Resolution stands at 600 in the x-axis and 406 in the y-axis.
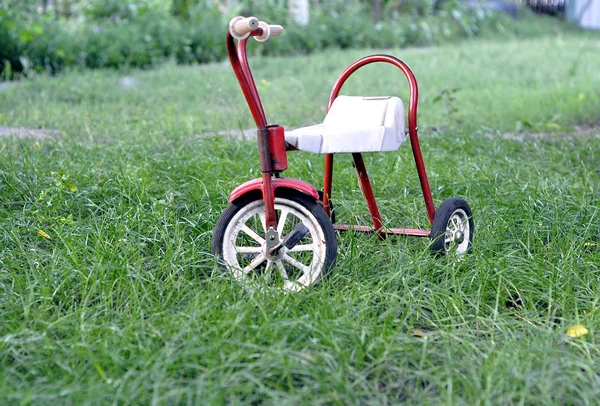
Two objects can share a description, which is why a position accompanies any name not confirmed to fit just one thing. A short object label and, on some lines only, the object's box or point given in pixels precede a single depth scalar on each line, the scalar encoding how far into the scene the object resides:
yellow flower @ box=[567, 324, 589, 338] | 2.29
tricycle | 2.56
